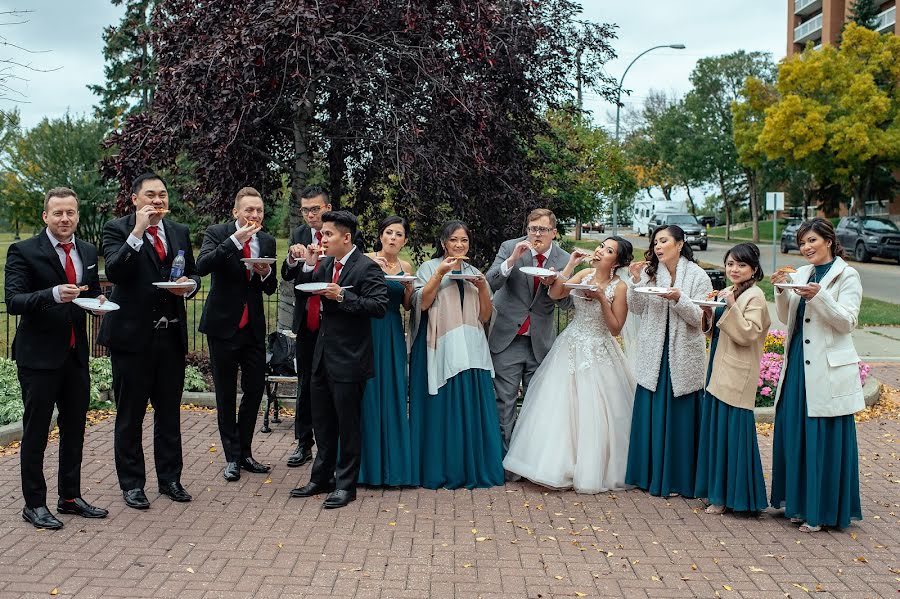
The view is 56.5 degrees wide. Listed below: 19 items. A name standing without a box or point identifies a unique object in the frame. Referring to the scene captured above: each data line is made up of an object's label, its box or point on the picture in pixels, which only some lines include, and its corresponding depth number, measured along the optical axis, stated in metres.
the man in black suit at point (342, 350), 5.86
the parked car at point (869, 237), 30.06
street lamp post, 26.44
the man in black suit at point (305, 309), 6.62
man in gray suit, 6.80
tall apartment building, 45.50
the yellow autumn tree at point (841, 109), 34.59
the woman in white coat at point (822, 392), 5.45
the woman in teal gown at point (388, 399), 6.38
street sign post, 24.59
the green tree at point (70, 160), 28.59
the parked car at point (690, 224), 40.78
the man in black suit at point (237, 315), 6.35
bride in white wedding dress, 6.41
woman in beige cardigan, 5.78
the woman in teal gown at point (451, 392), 6.46
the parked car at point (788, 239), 35.41
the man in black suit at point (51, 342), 5.36
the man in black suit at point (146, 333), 5.73
